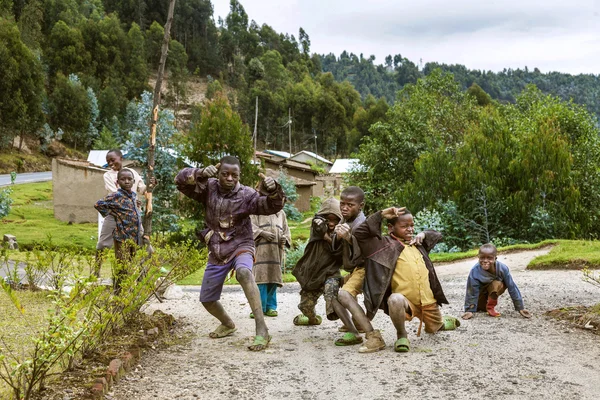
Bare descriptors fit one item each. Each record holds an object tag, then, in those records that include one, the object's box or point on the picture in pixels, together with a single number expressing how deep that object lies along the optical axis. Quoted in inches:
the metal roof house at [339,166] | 2506.2
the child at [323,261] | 254.8
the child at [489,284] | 290.6
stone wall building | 1165.1
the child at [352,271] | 231.9
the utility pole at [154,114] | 346.6
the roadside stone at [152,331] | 249.1
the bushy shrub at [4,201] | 666.2
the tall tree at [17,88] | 1895.9
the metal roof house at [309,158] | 2785.4
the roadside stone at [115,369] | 187.8
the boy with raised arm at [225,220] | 244.8
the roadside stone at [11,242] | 728.2
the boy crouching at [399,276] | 228.2
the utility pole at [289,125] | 3219.7
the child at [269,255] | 314.2
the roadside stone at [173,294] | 370.0
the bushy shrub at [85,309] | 150.3
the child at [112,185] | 313.3
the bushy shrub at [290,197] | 1482.5
